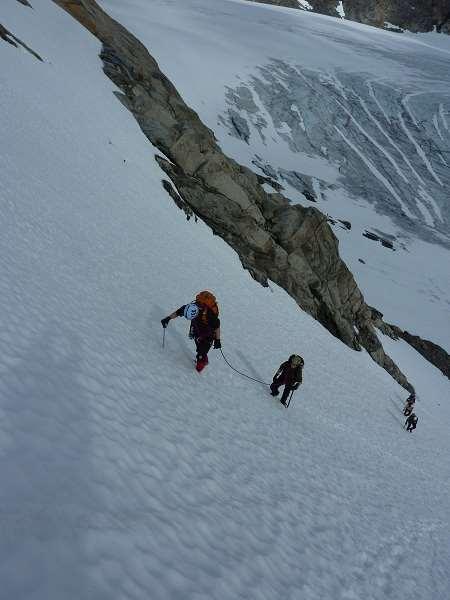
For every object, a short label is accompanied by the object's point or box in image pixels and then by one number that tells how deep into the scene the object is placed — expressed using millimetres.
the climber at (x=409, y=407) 20797
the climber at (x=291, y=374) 12086
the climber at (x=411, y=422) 20016
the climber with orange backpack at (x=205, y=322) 9430
